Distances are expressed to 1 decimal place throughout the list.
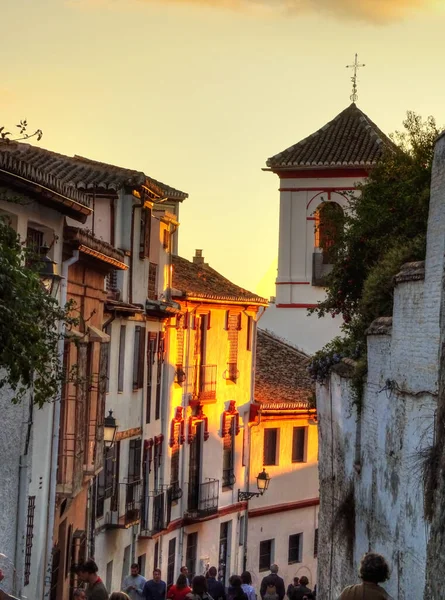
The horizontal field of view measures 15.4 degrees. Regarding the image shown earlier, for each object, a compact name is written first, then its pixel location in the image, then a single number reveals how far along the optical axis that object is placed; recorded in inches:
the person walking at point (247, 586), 1164.6
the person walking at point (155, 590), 1082.1
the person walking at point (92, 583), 776.3
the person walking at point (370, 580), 486.3
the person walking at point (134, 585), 1092.5
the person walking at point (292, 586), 1383.6
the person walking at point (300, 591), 1315.2
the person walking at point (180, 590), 1000.9
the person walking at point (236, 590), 1055.0
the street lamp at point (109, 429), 1149.1
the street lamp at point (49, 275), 886.3
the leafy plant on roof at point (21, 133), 548.0
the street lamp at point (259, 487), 1905.8
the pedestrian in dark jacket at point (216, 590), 1210.0
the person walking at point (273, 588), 1328.7
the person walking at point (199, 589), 932.0
